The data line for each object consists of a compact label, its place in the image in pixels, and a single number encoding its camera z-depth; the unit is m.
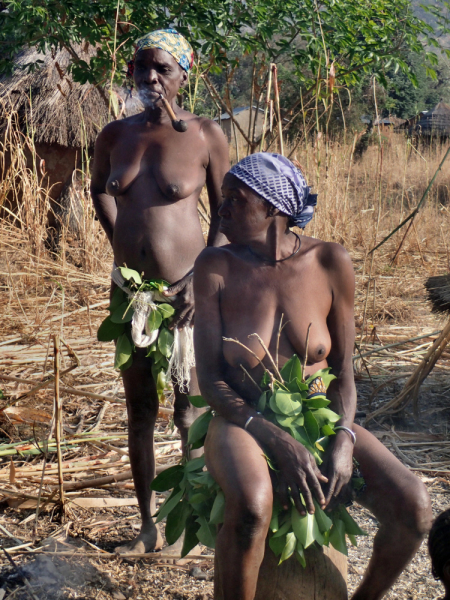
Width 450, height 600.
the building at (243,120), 23.32
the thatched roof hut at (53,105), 7.34
